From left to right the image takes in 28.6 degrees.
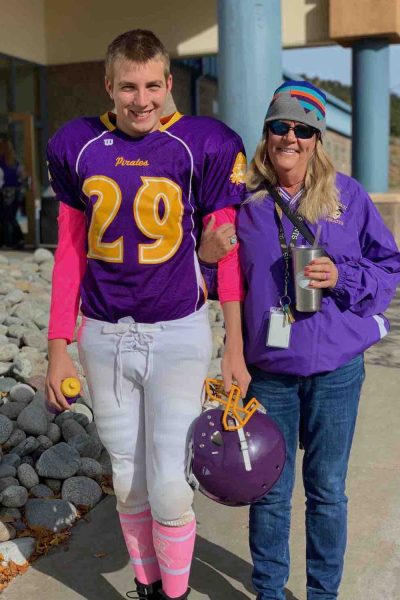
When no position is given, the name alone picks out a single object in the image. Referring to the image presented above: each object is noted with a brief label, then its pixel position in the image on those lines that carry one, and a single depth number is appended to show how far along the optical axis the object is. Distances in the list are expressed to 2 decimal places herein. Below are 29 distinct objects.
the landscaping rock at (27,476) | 4.14
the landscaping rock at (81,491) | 4.02
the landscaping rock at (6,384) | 5.37
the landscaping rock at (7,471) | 4.16
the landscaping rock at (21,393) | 5.17
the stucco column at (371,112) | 11.50
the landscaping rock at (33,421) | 4.65
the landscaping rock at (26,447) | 4.46
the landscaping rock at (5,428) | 4.57
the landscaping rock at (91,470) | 4.25
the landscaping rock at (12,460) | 4.29
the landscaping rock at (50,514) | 3.76
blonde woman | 2.66
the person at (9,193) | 13.67
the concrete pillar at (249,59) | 8.75
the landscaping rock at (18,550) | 3.45
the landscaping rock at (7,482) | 4.05
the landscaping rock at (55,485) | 4.17
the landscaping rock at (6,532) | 3.64
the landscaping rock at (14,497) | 3.88
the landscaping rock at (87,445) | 4.52
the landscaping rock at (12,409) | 4.94
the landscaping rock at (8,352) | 5.95
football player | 2.56
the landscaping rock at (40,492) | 4.09
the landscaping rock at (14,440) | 4.56
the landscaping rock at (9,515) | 3.82
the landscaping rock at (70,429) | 4.71
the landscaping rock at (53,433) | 4.67
